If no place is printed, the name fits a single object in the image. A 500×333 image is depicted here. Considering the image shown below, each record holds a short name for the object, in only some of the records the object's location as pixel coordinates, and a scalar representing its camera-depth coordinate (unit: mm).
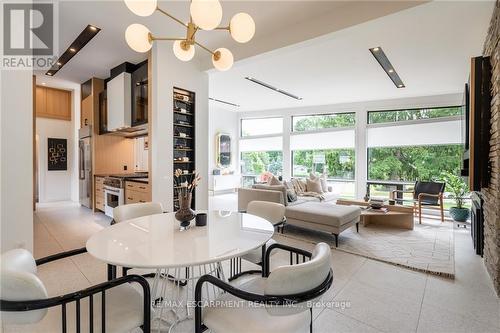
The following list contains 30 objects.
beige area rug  2963
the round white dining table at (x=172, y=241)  1183
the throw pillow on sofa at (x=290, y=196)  4591
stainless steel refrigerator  5520
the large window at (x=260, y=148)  8773
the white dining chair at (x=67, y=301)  956
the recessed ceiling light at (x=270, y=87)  5298
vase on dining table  1716
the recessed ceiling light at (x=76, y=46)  3318
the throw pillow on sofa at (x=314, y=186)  6211
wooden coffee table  4432
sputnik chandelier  1526
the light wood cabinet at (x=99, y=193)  5195
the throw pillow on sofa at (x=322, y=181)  6612
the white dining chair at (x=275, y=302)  1046
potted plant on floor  4855
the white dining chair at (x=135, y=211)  2137
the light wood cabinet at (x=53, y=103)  6383
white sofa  3570
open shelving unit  3939
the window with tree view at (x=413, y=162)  5977
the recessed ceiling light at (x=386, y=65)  3771
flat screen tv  2527
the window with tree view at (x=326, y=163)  7426
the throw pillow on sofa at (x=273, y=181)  4843
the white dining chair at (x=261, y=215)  2092
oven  4395
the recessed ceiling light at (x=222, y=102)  7129
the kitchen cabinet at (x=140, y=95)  4172
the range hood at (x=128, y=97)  4270
